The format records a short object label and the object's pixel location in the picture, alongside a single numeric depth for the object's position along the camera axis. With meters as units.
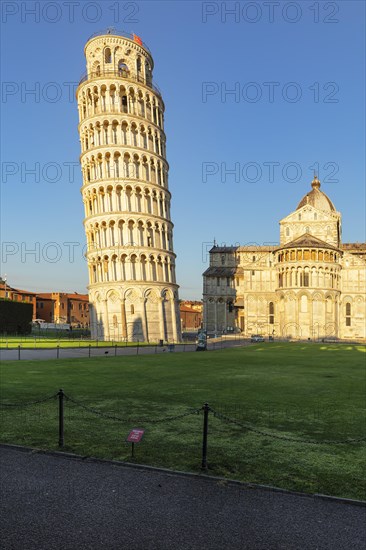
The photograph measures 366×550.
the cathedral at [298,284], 74.25
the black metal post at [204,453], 8.98
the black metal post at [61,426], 10.38
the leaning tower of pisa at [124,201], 63.62
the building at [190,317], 137.38
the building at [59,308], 113.81
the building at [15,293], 98.81
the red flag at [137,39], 71.13
